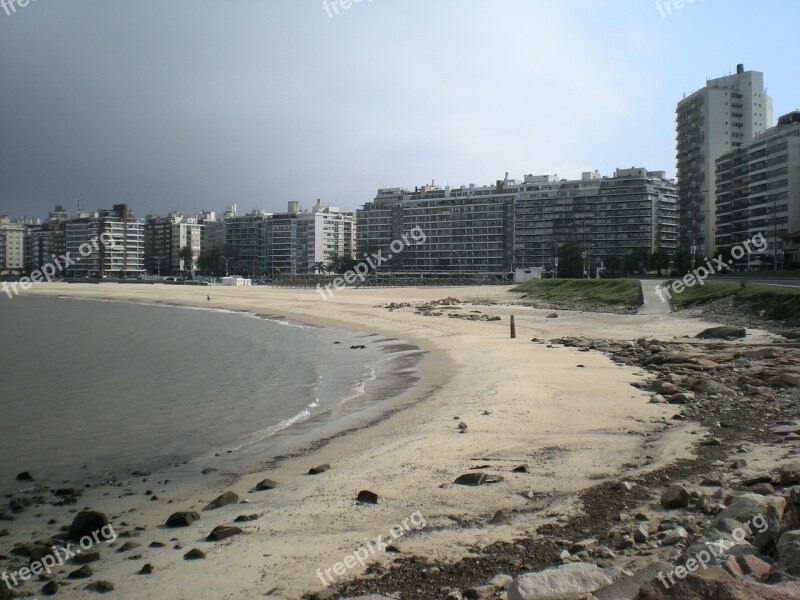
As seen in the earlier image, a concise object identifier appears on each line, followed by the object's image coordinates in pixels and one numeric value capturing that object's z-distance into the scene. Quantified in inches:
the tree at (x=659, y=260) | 3627.0
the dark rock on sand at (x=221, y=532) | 266.4
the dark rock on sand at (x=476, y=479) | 315.6
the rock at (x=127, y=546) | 266.7
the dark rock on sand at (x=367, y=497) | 301.4
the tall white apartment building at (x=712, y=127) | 4736.7
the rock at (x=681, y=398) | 507.9
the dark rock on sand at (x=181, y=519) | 292.8
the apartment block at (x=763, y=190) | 3769.7
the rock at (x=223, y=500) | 319.0
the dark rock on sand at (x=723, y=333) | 966.4
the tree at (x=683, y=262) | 3092.0
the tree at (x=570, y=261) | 4571.9
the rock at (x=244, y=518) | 287.1
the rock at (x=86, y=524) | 286.7
